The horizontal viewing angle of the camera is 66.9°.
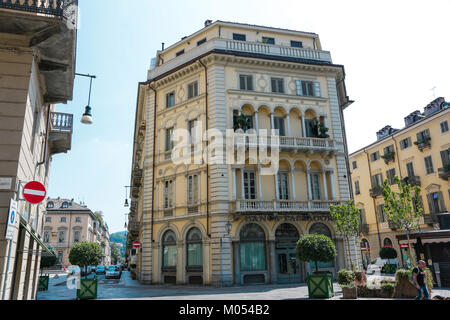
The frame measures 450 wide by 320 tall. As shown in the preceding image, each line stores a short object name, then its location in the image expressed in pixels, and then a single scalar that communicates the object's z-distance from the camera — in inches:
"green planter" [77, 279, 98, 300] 647.1
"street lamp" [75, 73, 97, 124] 533.6
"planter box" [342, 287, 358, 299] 619.1
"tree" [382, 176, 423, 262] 737.6
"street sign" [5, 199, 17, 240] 286.8
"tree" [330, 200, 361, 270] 799.1
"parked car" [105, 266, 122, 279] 1633.9
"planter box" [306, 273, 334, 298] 612.4
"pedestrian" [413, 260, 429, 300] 484.7
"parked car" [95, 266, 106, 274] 2300.2
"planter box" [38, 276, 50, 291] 1018.7
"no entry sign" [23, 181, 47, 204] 316.5
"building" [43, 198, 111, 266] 3248.0
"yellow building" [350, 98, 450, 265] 1481.3
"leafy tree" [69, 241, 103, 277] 1208.8
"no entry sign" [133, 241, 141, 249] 1167.3
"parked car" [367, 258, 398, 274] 1575.0
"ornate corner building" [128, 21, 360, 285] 977.5
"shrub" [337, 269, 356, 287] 650.2
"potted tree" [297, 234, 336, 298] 619.8
